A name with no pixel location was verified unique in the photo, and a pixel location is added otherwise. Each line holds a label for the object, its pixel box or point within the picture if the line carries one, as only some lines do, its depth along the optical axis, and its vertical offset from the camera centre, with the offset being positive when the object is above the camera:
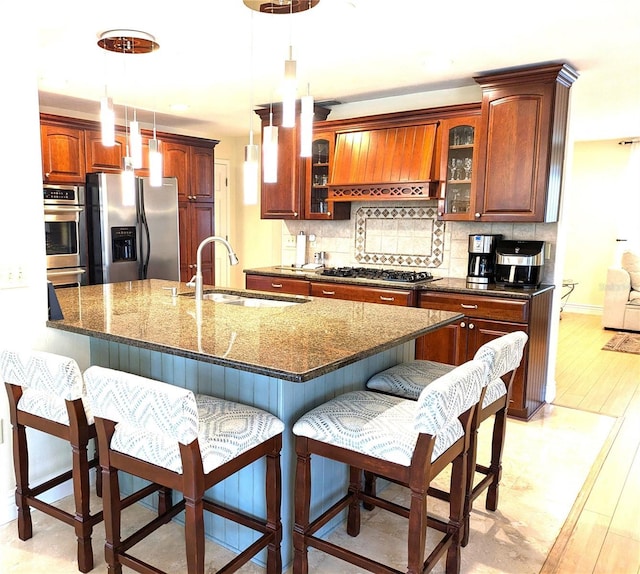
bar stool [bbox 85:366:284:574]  1.63 -0.76
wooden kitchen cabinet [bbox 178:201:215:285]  6.18 -0.25
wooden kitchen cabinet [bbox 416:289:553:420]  3.70 -0.81
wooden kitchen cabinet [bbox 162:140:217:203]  5.94 +0.46
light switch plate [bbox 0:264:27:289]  2.34 -0.31
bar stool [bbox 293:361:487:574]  1.71 -0.77
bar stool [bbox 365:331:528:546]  2.16 -0.75
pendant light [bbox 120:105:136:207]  2.73 +0.13
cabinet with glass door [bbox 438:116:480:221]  4.17 +0.37
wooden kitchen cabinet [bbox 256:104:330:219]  5.00 +0.33
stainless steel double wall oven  4.82 -0.25
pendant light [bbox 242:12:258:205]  2.42 +0.17
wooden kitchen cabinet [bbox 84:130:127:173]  5.11 +0.51
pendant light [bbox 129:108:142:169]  2.72 +0.31
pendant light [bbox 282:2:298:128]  2.04 +0.45
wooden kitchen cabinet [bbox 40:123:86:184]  4.77 +0.47
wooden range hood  4.30 +0.41
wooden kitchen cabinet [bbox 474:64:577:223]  3.72 +0.52
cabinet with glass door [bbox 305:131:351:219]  4.92 +0.23
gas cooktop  4.31 -0.49
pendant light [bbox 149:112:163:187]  2.76 +0.23
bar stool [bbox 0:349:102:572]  1.97 -0.82
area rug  5.95 -1.38
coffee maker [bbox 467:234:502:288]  4.17 -0.31
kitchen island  1.95 -0.50
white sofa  6.79 -0.90
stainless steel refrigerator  5.08 -0.22
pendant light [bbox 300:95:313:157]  2.26 +0.37
